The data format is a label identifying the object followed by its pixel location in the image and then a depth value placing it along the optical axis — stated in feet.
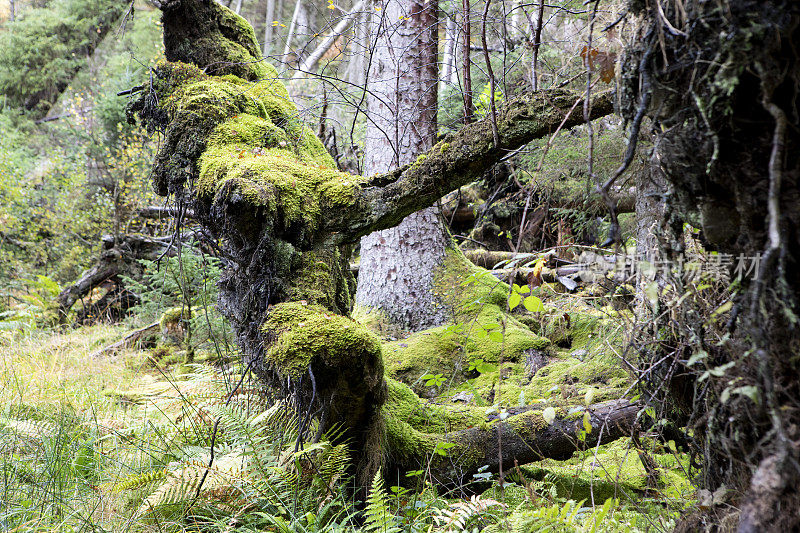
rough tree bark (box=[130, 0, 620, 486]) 8.58
